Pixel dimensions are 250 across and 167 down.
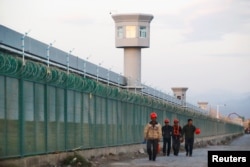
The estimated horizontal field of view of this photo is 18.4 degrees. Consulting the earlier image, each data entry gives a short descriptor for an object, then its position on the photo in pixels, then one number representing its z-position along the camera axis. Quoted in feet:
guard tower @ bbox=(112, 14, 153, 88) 222.89
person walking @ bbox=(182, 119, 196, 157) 100.83
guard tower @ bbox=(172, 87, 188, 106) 404.47
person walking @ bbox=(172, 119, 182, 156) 103.45
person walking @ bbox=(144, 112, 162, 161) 84.53
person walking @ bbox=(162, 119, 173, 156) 102.73
